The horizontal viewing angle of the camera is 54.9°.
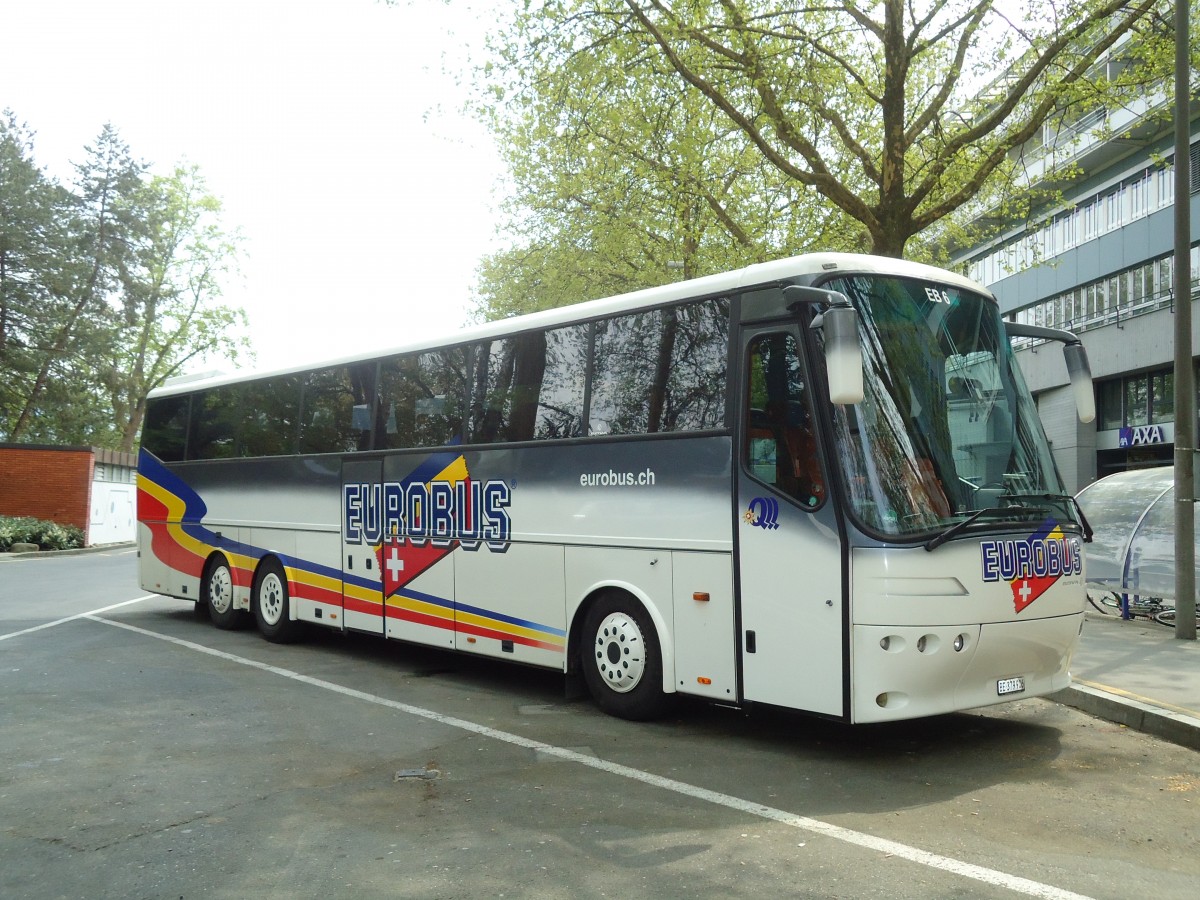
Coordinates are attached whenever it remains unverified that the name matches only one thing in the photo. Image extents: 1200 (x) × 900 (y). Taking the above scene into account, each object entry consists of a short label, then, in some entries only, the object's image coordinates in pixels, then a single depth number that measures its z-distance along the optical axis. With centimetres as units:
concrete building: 3303
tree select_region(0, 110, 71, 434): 4688
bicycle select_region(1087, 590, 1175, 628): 1497
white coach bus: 716
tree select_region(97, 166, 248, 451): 5591
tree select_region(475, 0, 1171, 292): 1623
